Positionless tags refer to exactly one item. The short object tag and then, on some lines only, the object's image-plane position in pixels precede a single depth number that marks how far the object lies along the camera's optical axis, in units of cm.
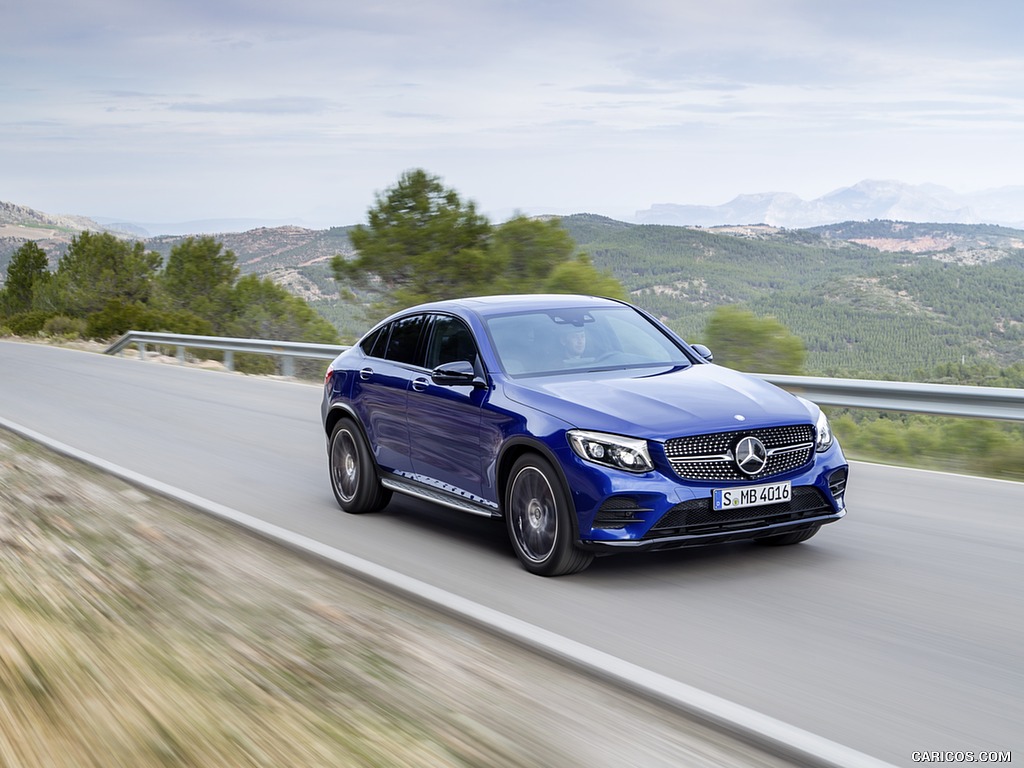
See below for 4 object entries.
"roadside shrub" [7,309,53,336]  5304
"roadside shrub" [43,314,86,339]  4822
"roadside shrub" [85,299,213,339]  4219
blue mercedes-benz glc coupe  621
